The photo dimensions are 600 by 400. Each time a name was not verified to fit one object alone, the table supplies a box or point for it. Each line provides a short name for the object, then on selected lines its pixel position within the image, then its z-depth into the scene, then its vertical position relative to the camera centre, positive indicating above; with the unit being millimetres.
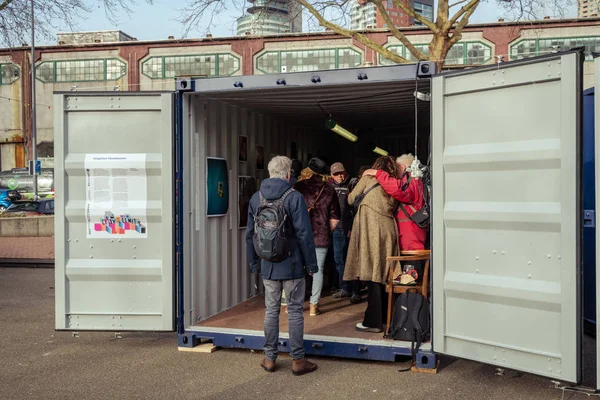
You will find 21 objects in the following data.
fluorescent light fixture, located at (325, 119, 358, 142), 8266 +765
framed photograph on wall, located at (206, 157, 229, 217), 7170 +47
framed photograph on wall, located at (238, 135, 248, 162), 8156 +525
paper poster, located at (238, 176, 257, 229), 8141 -46
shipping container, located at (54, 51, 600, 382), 4883 -126
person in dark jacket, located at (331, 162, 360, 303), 8586 -535
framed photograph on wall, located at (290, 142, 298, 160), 10375 +627
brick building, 31328 +6749
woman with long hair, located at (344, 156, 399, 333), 6633 -527
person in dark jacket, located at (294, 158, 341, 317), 7828 -143
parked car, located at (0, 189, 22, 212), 28234 -225
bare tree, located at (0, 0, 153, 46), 15880 +4208
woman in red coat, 6391 -69
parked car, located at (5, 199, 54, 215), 24838 -576
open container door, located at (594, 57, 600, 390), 4723 +129
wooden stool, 6299 -854
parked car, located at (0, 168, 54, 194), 31812 +512
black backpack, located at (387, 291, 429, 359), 6004 -1152
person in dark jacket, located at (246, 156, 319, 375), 5734 -678
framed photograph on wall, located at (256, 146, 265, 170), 8812 +445
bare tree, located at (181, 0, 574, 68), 14562 +3832
